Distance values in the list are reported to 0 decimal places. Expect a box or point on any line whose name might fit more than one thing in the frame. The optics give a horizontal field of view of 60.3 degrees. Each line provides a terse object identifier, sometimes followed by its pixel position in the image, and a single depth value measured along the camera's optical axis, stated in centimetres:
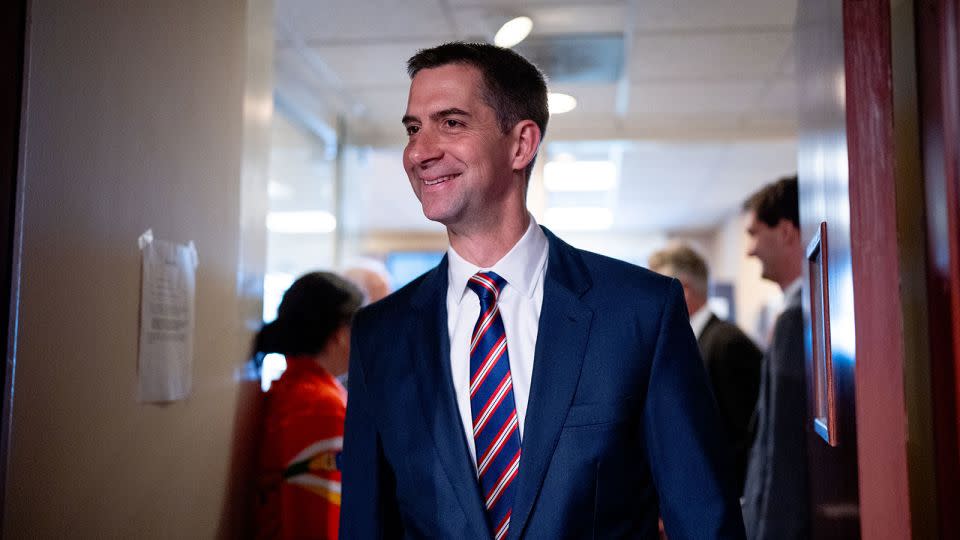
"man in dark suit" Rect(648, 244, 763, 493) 314
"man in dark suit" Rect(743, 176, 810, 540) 218
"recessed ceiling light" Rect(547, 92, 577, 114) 430
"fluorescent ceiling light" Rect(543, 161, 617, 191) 682
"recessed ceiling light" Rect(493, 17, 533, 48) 329
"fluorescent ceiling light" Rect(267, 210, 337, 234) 484
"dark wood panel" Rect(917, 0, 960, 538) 107
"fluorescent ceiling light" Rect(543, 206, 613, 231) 937
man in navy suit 132
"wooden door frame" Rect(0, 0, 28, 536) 118
